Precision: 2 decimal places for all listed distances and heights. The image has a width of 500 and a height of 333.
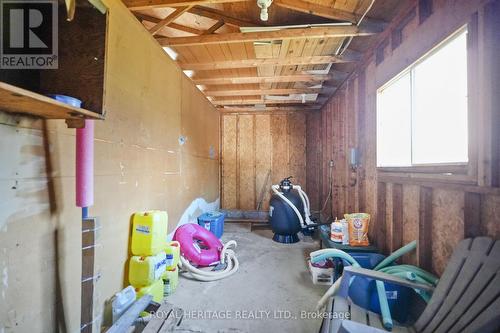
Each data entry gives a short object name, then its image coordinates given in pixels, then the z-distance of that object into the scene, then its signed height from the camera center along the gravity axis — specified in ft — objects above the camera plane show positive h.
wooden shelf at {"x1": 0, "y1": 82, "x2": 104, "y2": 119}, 2.53 +0.83
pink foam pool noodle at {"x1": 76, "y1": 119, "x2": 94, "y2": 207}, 4.03 +0.08
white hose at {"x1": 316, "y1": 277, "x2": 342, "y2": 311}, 5.59 -3.09
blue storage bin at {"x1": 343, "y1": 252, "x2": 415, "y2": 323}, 5.31 -2.95
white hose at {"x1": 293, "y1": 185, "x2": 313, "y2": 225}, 12.11 -2.03
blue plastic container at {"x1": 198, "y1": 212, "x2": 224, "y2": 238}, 11.80 -2.74
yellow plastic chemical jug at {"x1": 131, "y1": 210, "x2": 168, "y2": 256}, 6.26 -1.77
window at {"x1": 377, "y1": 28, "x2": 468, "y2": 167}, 4.54 +1.37
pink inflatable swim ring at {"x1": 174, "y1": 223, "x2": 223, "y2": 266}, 8.60 -2.95
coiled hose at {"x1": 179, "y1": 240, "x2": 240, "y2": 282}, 7.72 -3.54
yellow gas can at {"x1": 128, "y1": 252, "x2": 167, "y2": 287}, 6.04 -2.63
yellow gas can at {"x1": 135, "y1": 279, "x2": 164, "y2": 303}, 5.98 -3.19
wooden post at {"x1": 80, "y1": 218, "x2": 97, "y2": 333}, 4.10 -1.82
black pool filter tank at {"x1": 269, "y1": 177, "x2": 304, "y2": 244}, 11.71 -2.53
